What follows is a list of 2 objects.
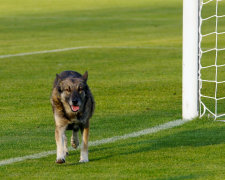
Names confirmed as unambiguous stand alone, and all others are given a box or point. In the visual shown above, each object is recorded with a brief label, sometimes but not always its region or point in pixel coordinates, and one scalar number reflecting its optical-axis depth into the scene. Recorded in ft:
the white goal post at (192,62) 73.15
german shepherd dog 52.70
